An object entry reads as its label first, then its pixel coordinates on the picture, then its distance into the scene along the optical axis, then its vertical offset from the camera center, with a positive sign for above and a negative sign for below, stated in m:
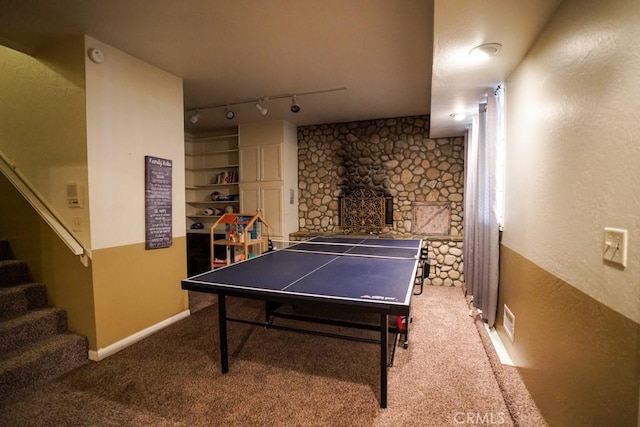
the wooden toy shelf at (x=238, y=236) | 3.71 -0.44
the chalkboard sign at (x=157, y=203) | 2.82 -0.01
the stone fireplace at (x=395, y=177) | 4.53 +0.38
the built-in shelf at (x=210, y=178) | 5.36 +0.44
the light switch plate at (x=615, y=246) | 1.01 -0.16
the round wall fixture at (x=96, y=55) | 2.34 +1.14
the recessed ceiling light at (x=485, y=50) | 1.88 +0.97
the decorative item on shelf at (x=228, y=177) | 5.30 +0.43
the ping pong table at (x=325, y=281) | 1.60 -0.51
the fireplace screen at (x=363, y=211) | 4.80 -0.16
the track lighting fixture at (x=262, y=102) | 3.55 +1.28
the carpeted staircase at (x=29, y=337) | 2.05 -1.04
